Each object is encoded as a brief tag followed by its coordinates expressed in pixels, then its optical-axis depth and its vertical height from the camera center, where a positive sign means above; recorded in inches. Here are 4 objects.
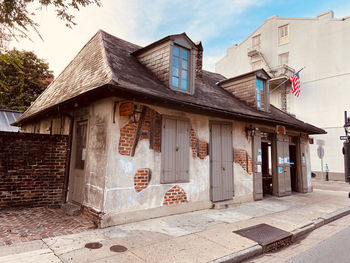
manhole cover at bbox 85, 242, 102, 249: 155.2 -62.3
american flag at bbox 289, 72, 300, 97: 556.1 +190.7
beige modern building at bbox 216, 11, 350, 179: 700.7 +326.2
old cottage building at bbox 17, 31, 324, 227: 212.8 +34.1
